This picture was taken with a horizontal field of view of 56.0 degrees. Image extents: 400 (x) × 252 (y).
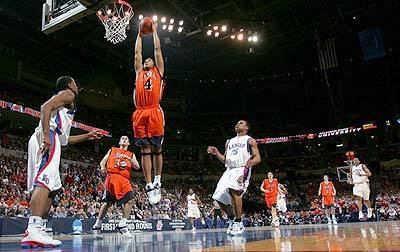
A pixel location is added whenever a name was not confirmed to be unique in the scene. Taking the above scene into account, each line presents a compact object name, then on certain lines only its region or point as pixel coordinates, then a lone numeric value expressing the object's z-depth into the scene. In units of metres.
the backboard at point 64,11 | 7.68
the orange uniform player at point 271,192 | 13.20
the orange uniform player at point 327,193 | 14.63
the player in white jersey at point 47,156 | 3.79
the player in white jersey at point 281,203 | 15.41
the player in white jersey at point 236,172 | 6.43
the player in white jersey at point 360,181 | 12.63
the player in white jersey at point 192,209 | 17.28
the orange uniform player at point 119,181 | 7.23
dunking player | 5.14
